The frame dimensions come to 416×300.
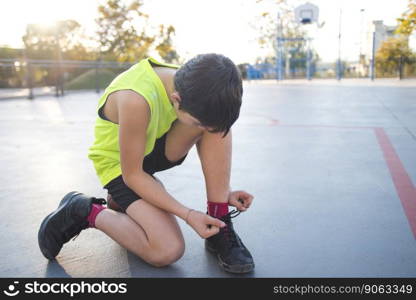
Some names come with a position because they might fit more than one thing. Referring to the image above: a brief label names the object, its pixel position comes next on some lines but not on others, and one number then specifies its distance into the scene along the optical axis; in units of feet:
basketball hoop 61.00
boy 3.77
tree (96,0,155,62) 59.67
